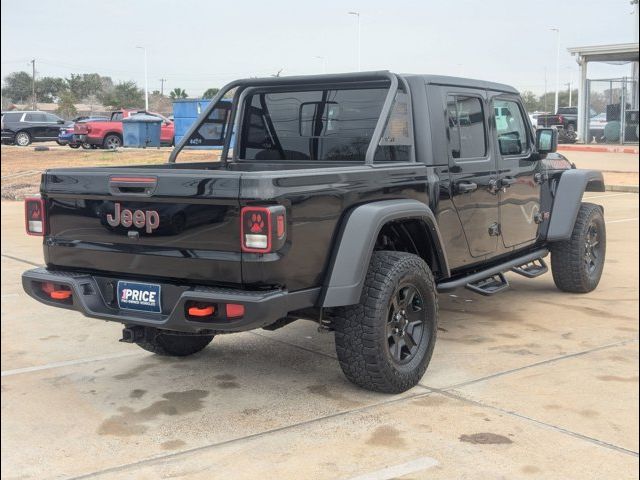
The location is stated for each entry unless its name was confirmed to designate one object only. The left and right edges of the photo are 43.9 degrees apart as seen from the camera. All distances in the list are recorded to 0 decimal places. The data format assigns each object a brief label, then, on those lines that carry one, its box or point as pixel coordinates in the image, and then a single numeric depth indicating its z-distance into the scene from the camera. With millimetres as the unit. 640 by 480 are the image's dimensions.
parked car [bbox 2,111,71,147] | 32438
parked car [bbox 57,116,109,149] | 28344
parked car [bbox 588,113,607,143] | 31219
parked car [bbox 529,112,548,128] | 36538
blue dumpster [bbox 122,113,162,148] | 26266
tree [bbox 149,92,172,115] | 58266
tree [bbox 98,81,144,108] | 60159
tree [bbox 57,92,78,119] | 64438
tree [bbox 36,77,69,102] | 69625
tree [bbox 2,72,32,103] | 68562
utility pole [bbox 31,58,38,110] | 66375
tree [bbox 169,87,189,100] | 68625
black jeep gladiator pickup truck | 3854
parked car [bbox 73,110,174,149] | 27344
